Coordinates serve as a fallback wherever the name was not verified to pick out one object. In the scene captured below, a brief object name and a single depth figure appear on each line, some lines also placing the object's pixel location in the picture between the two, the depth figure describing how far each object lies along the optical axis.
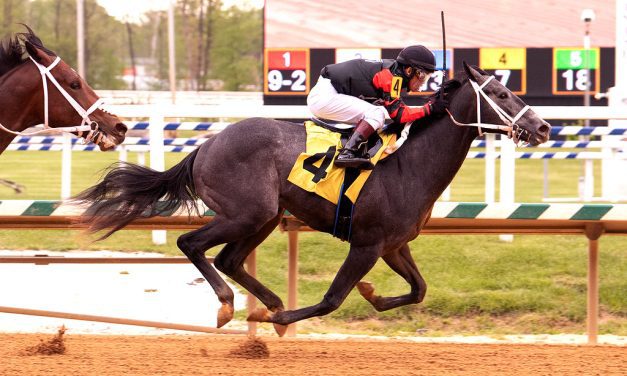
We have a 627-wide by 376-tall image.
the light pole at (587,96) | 22.74
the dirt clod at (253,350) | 11.78
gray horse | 11.27
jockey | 11.35
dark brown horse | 11.66
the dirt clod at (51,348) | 11.76
